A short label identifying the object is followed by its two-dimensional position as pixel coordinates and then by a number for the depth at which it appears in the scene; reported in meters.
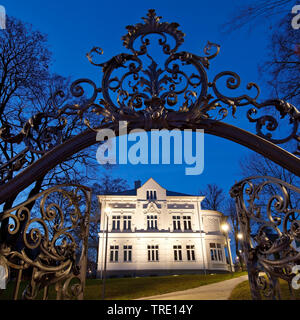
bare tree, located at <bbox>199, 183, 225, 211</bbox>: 25.94
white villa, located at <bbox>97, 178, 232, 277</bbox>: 21.98
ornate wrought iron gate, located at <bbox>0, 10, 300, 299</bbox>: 1.93
